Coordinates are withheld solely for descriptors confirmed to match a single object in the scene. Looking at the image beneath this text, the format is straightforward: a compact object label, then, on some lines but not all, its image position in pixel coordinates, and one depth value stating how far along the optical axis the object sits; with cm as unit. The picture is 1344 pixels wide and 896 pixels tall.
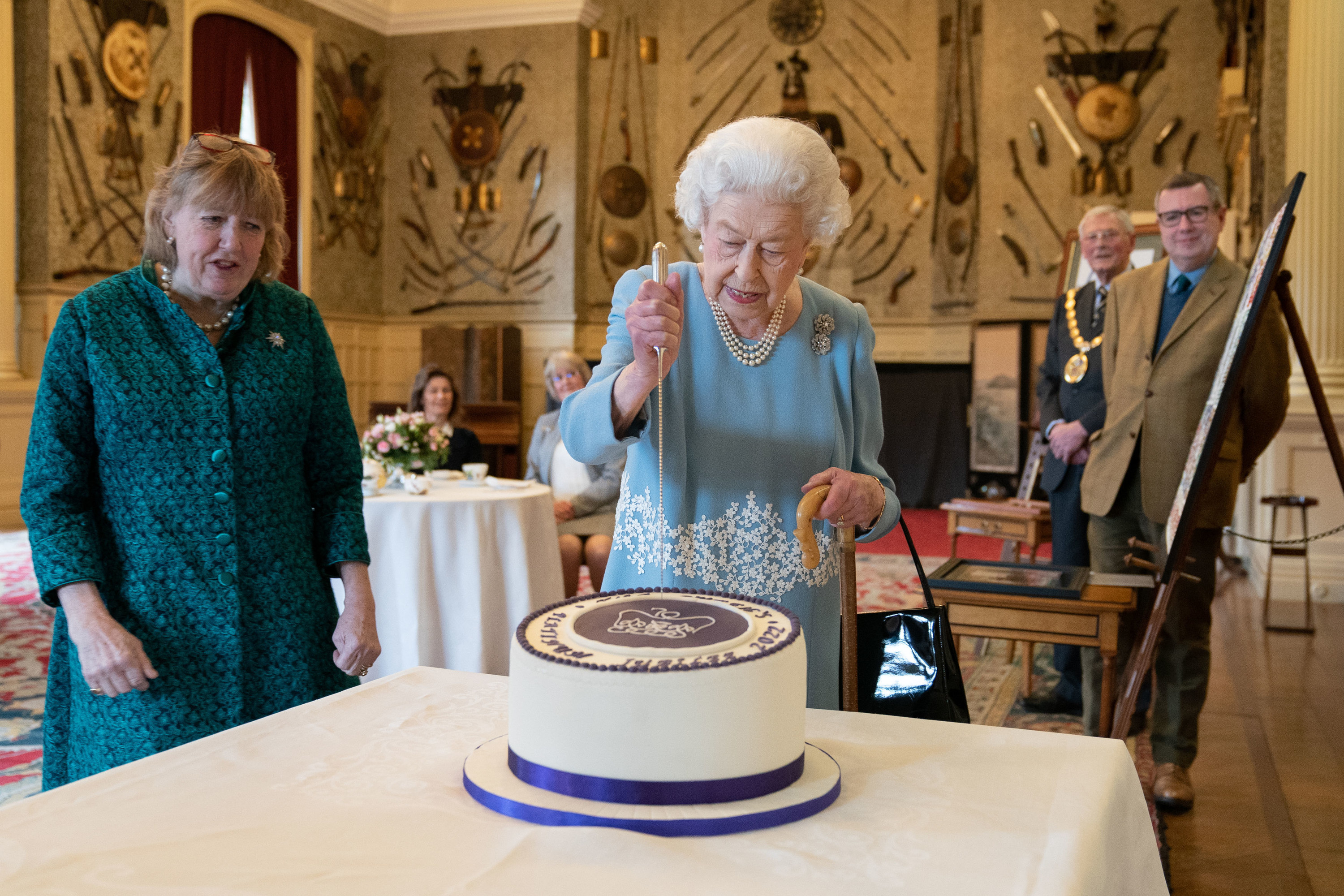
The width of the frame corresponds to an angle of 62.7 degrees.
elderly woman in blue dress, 150
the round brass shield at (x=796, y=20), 1214
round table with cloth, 380
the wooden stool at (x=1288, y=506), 521
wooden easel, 243
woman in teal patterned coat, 158
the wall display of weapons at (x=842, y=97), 1178
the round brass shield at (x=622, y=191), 1220
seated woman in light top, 507
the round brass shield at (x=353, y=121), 1173
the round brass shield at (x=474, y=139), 1216
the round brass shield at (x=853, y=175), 1189
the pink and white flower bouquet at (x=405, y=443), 444
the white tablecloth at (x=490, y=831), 79
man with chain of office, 380
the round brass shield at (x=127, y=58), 875
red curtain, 1012
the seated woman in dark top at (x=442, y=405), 592
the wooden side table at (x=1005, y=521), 507
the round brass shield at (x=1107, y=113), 1052
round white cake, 87
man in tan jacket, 308
